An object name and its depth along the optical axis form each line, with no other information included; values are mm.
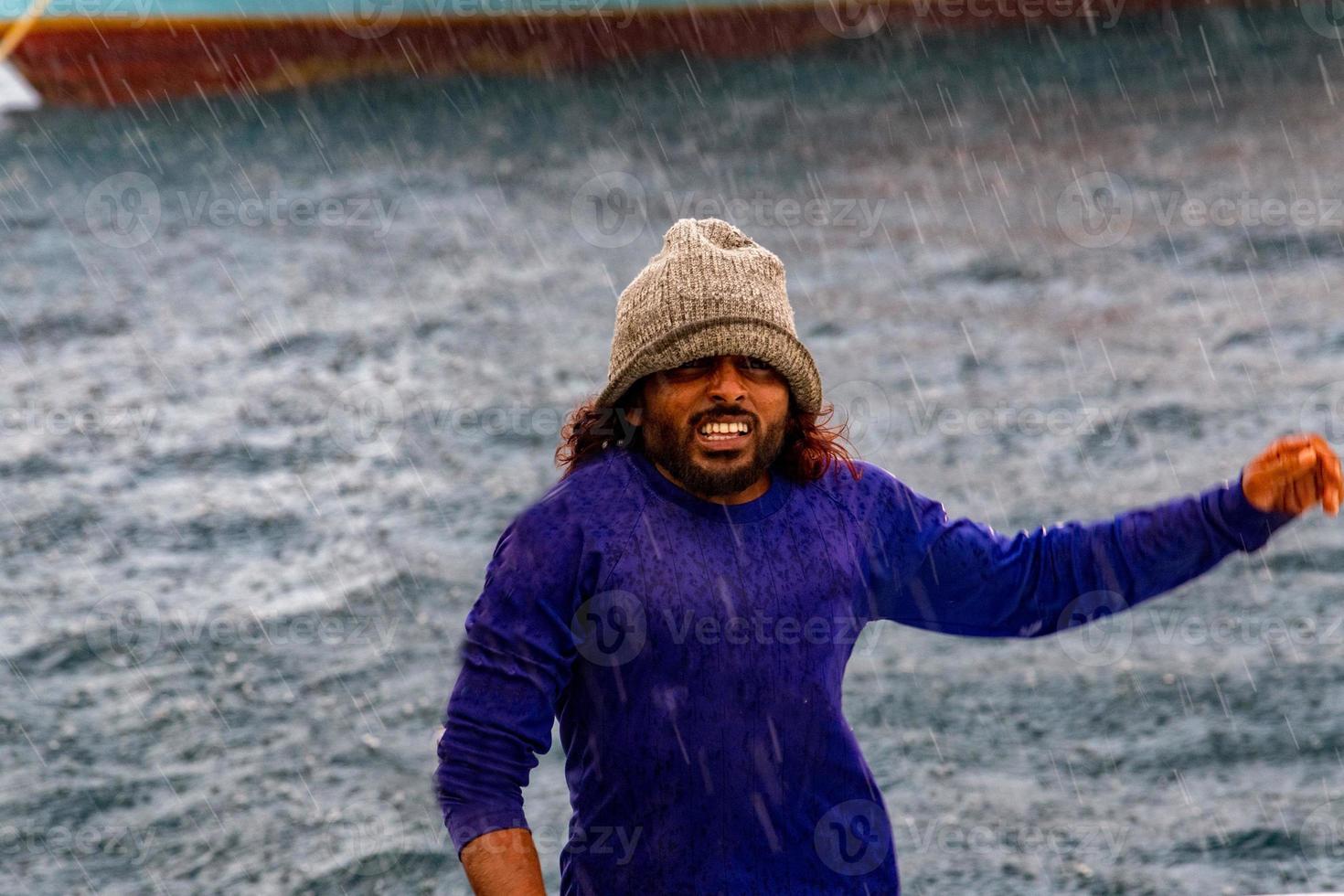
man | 4469
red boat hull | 32906
